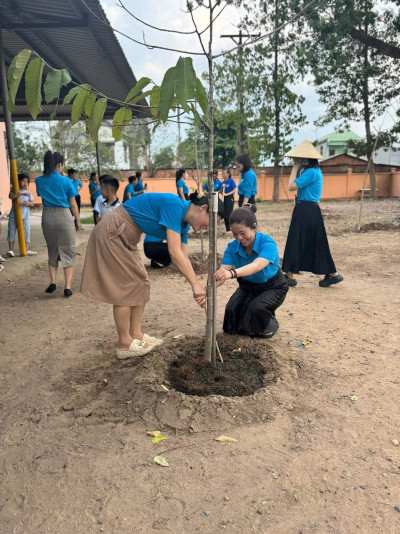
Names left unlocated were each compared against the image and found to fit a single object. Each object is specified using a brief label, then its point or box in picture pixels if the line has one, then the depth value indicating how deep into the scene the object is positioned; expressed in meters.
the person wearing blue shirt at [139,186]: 11.95
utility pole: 21.41
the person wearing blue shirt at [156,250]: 6.07
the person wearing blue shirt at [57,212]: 5.27
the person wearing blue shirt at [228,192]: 10.39
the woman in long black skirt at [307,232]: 5.64
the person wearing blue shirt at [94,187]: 11.65
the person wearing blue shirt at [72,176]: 10.70
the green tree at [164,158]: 32.28
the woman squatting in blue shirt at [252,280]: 3.53
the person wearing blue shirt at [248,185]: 9.08
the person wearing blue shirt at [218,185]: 10.69
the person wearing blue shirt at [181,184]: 10.27
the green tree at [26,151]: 22.58
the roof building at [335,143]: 44.34
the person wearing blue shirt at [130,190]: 11.53
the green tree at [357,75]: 16.77
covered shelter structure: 5.97
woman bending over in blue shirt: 3.03
